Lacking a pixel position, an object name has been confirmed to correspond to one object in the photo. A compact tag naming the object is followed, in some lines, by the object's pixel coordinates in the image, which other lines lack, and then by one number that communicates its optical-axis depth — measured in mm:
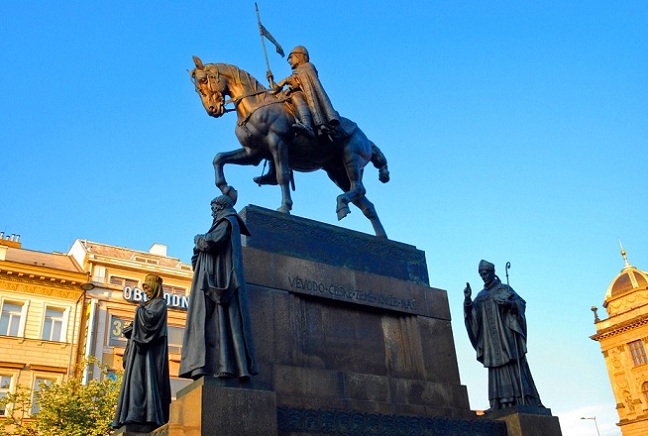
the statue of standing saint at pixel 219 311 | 7297
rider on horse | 11492
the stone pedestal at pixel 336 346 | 7234
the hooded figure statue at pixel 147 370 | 8711
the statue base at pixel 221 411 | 6711
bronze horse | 11375
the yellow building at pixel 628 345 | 60500
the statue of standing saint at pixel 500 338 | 10289
